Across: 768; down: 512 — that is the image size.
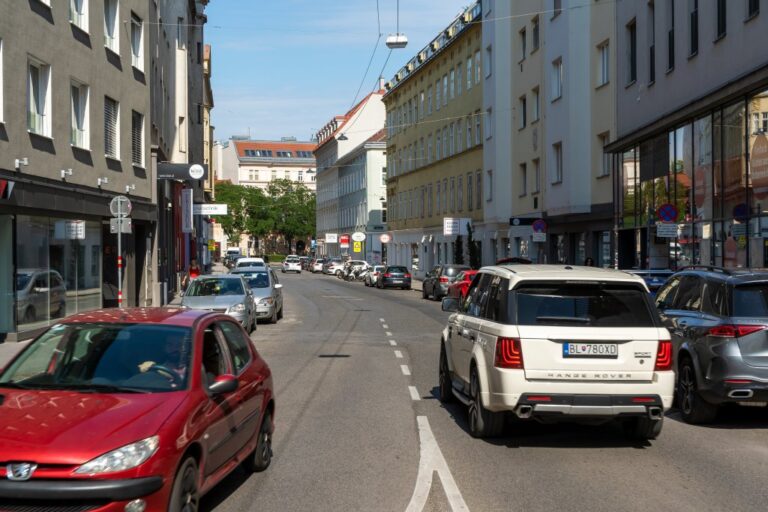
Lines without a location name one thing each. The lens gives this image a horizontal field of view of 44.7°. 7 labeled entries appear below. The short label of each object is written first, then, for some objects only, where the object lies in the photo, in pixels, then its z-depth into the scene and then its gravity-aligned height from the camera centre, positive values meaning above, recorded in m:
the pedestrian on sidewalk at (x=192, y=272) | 40.17 -0.93
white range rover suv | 8.42 -0.95
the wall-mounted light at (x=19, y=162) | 19.07 +1.84
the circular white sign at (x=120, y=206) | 20.67 +1.00
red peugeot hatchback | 5.06 -0.99
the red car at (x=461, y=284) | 35.14 -1.35
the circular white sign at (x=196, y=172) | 32.47 +2.78
